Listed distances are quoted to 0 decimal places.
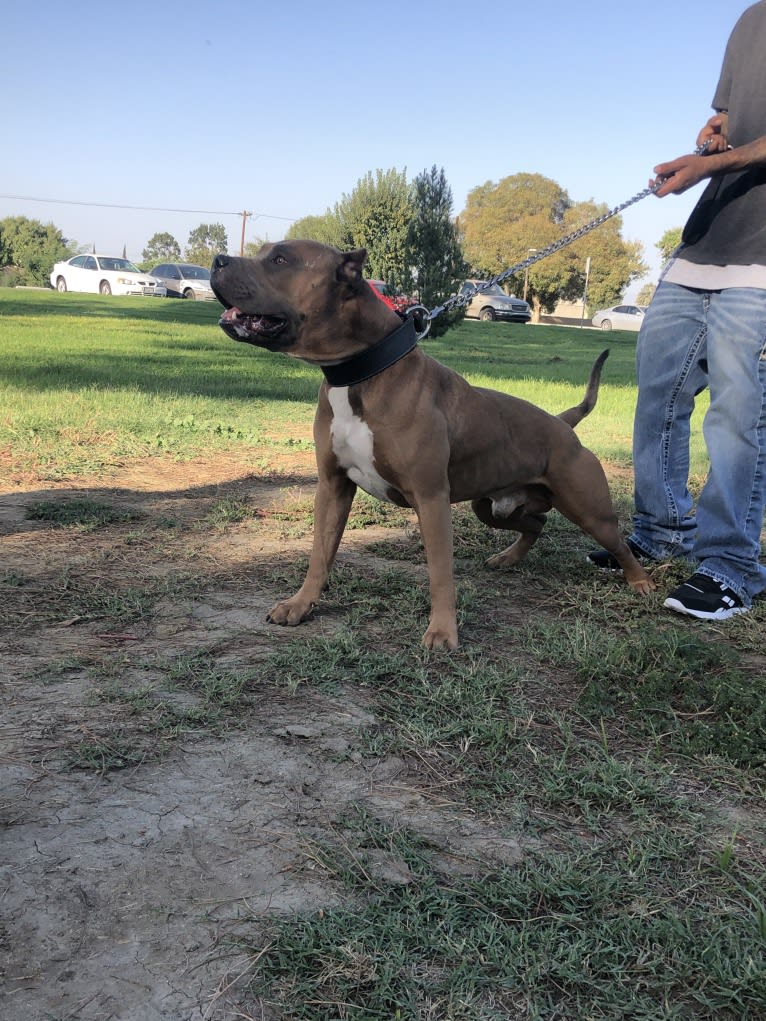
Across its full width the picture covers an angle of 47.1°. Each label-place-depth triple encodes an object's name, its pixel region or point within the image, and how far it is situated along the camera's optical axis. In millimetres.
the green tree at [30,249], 60750
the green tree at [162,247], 124581
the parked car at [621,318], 44281
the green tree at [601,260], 60281
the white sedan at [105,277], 33688
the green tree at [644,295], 75619
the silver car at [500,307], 39688
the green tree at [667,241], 59950
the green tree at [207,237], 120375
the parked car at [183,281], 36000
